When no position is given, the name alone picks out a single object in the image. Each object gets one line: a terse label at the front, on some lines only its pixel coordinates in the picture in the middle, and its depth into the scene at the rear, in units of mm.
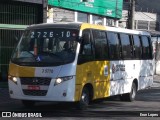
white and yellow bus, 12758
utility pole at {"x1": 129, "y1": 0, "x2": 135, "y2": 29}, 25569
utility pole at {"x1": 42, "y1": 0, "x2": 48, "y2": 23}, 21531
